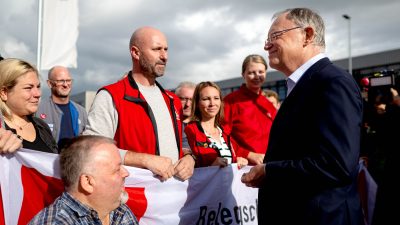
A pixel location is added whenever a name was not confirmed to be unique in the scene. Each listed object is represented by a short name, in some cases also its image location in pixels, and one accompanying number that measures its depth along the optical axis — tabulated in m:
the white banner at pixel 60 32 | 7.51
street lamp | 30.75
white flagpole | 7.54
